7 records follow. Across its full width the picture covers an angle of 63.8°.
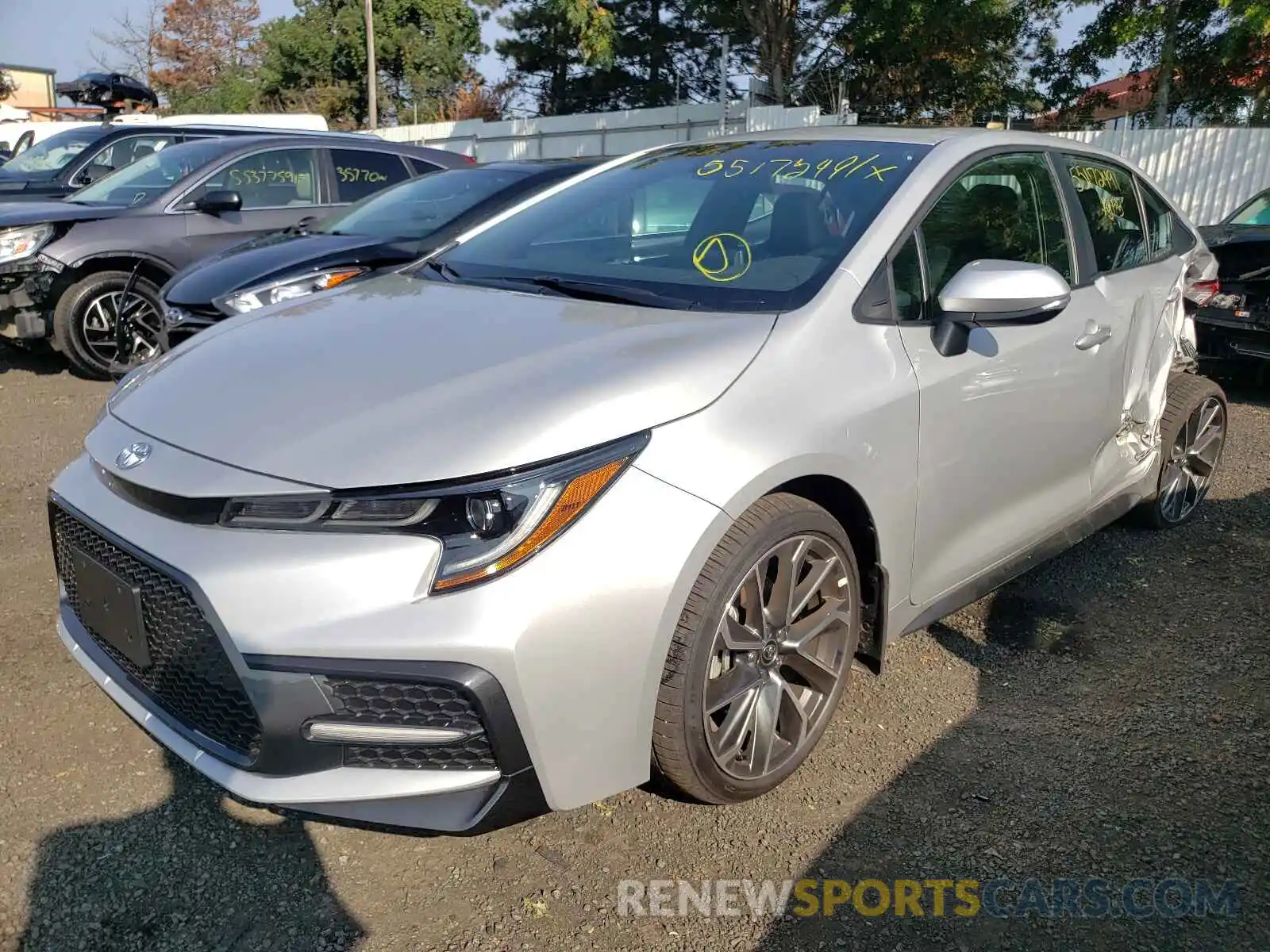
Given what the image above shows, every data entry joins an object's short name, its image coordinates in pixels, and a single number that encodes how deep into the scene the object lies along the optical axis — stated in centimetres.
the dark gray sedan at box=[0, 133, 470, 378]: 681
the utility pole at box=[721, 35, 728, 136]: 1969
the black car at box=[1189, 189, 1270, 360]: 638
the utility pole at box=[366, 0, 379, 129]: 3219
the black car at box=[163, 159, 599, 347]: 563
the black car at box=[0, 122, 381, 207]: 1017
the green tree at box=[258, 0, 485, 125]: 3925
